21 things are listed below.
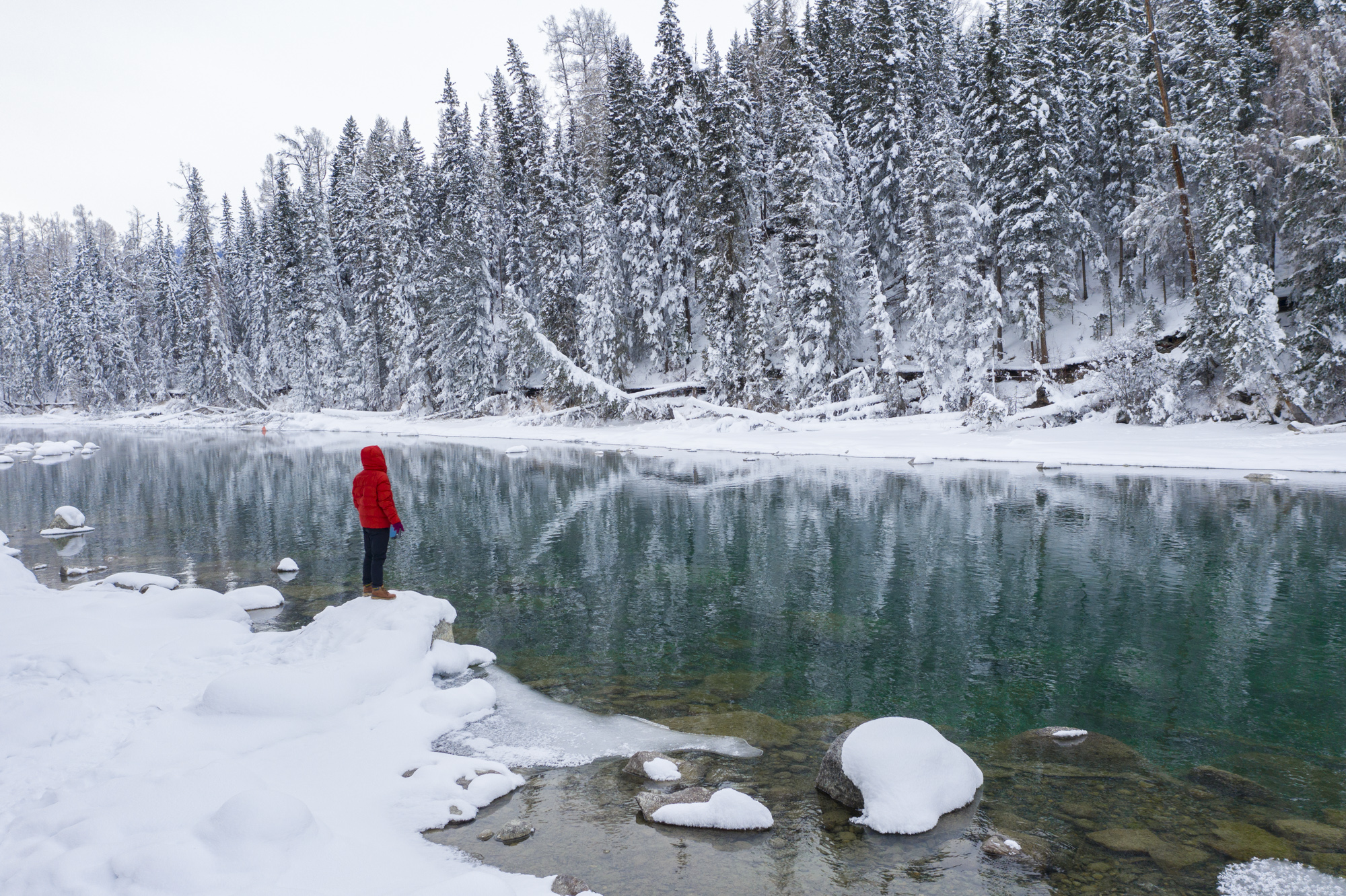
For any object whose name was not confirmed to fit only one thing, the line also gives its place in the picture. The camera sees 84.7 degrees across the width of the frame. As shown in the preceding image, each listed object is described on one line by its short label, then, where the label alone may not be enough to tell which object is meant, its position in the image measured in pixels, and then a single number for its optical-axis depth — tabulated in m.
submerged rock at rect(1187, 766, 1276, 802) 5.81
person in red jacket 9.40
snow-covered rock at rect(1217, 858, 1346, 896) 4.61
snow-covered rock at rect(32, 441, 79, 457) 40.27
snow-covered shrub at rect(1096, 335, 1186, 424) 27.98
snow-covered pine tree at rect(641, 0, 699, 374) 40.03
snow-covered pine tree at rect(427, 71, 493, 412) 47.38
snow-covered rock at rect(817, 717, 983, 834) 5.38
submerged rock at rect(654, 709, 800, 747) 6.91
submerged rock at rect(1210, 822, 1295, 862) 5.02
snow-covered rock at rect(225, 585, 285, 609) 11.01
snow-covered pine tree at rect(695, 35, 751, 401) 38.69
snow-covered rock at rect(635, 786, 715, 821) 5.53
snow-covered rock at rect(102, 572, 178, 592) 11.94
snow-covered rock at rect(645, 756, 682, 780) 6.11
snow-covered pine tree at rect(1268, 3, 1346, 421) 23.75
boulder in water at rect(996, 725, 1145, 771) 6.35
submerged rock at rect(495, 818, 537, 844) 5.11
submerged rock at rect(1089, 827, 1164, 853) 5.12
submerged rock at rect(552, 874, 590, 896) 4.36
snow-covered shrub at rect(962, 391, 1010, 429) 30.28
